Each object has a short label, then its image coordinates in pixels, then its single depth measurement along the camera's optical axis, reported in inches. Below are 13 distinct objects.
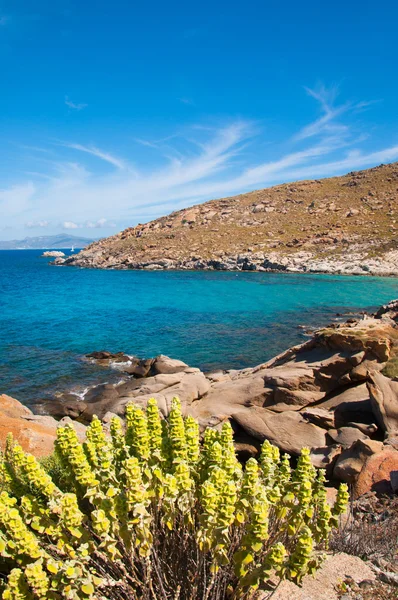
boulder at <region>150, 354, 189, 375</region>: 857.5
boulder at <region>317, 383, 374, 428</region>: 480.4
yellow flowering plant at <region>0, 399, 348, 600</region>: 125.5
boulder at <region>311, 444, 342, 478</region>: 396.2
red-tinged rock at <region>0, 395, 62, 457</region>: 343.8
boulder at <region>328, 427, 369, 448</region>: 426.6
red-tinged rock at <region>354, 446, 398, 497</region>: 329.1
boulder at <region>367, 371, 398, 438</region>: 412.5
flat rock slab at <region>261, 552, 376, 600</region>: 171.6
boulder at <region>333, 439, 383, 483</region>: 356.8
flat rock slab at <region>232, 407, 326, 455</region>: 439.2
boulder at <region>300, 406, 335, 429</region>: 480.4
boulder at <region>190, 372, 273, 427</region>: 553.2
